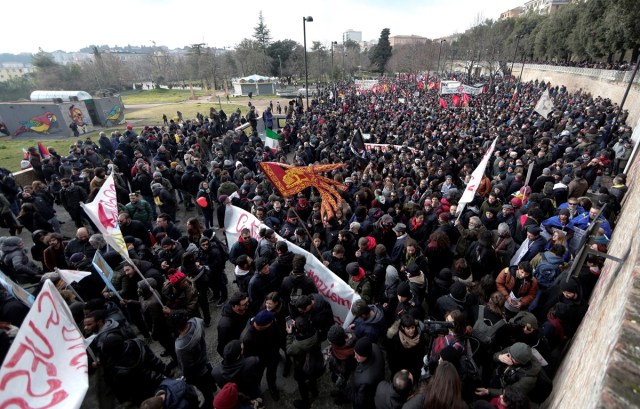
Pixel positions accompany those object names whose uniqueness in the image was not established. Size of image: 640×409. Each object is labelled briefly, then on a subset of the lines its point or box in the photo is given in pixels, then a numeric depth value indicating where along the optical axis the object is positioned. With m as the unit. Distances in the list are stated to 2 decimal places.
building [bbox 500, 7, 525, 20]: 117.69
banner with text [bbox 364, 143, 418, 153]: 13.83
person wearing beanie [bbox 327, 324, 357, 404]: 3.56
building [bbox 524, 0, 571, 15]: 82.18
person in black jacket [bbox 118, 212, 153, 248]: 6.59
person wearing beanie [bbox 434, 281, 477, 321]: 3.96
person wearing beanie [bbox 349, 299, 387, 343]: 3.82
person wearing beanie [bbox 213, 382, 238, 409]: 2.83
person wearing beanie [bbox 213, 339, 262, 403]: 3.30
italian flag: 14.73
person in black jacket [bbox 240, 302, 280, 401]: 3.76
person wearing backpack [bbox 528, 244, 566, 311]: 4.57
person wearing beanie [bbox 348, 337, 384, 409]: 3.26
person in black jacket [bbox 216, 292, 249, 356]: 4.04
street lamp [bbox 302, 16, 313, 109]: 18.56
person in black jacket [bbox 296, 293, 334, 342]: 4.04
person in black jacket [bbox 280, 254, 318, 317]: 4.57
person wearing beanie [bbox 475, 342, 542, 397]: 2.99
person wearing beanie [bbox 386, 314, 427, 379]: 3.52
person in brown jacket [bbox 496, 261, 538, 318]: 4.39
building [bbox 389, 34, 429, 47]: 156.62
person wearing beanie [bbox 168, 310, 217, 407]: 3.66
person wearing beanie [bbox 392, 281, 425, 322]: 4.05
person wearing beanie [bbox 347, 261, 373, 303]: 4.71
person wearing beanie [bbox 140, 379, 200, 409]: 3.04
